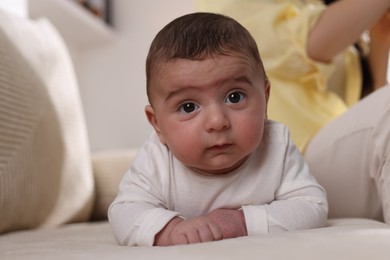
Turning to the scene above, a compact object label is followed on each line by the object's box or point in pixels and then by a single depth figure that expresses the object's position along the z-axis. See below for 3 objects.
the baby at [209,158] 0.79
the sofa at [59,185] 0.69
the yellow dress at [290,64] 1.18
